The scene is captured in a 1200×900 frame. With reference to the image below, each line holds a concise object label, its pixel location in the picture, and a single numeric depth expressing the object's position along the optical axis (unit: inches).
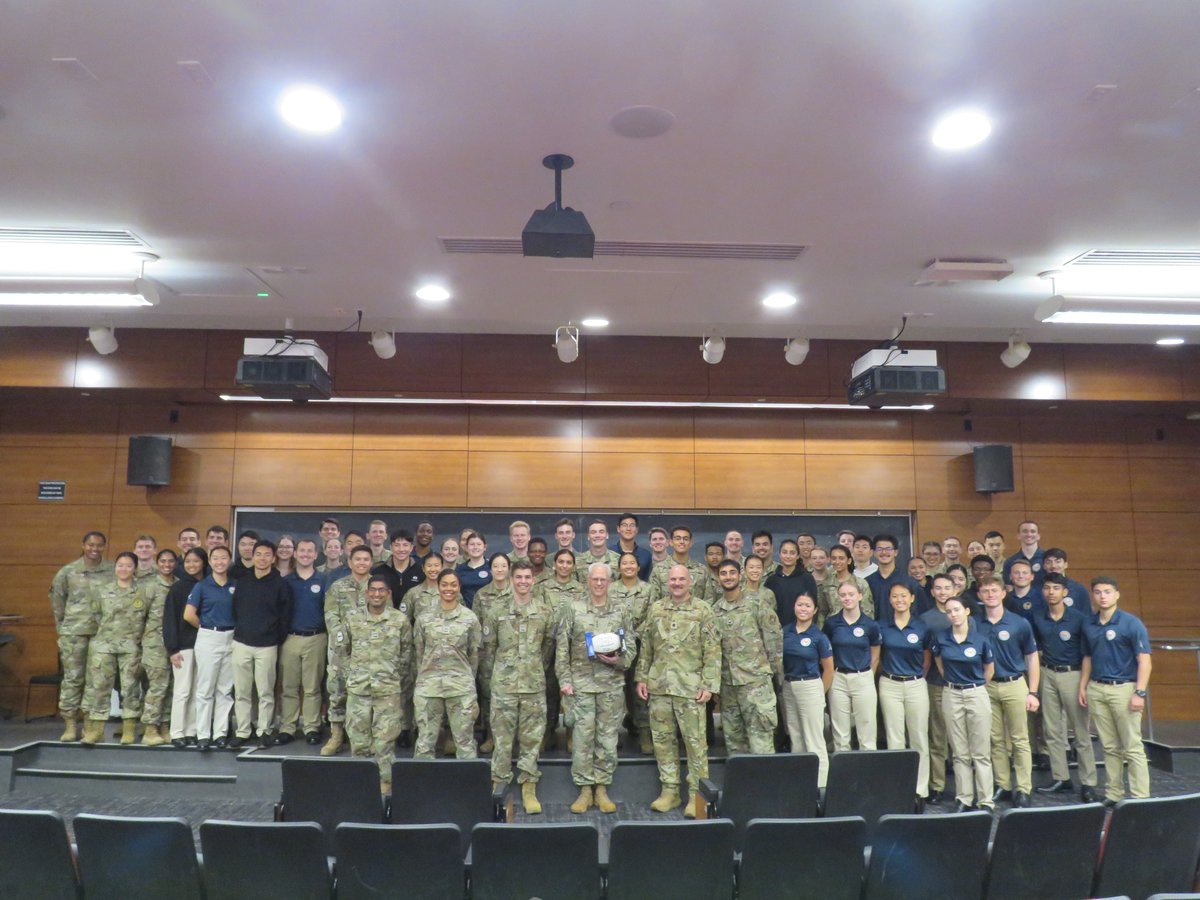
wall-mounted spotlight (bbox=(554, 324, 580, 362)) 254.8
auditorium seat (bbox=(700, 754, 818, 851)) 156.5
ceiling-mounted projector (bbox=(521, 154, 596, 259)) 147.9
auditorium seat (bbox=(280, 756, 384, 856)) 150.6
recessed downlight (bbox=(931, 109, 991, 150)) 141.6
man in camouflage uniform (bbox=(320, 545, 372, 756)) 225.9
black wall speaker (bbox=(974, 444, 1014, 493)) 326.3
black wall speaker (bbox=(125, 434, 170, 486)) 314.2
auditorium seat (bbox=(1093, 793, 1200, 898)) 127.0
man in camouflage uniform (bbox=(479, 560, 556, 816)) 206.7
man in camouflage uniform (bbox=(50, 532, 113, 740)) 244.8
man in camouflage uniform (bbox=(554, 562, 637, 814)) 206.5
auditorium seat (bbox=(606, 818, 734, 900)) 117.3
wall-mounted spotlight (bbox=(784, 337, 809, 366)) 289.9
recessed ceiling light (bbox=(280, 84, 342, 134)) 134.7
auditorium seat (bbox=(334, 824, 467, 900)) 115.0
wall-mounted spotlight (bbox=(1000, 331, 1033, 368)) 279.0
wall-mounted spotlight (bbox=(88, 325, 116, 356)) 270.2
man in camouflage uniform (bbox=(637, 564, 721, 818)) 204.4
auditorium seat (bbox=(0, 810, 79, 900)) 118.8
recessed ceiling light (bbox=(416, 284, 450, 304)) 244.7
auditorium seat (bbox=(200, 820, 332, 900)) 115.2
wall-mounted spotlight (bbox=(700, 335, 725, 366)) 285.9
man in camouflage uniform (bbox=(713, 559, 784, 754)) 210.1
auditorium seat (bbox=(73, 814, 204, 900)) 117.0
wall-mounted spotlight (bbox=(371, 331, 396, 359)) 284.8
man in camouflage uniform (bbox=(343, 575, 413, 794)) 209.2
